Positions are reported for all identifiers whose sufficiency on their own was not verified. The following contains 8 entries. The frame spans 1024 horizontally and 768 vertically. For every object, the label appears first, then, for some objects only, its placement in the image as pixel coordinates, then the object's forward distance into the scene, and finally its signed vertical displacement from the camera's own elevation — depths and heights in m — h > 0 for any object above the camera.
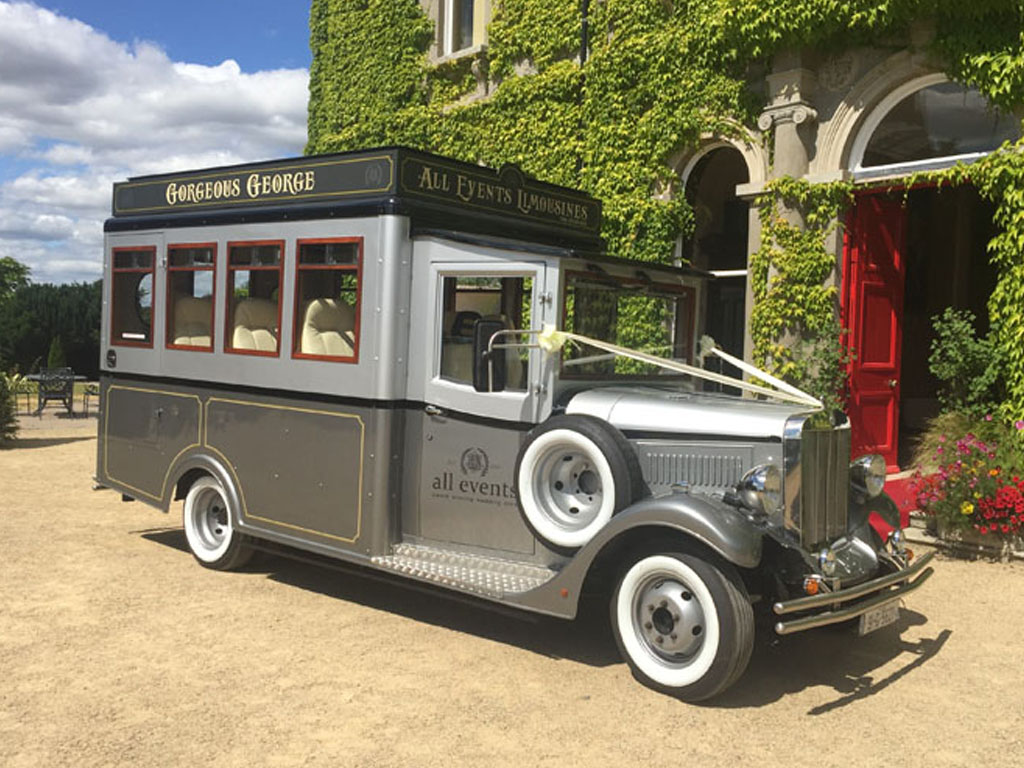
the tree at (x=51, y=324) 37.62 +0.92
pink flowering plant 7.60 -0.81
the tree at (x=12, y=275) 49.06 +3.67
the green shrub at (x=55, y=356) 30.64 -0.32
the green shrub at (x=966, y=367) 8.59 +0.16
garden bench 19.88 -0.90
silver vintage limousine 4.79 -0.32
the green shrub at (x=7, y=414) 14.41 -1.07
